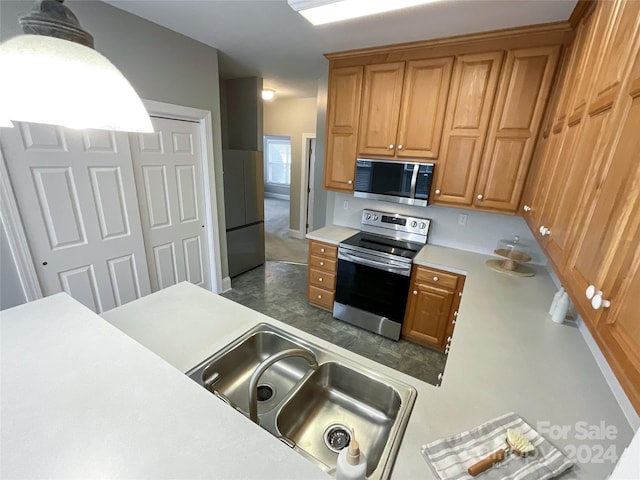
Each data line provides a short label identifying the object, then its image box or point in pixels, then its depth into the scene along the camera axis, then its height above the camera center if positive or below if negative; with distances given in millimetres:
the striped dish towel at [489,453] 712 -771
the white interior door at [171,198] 2414 -428
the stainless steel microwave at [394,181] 2369 -155
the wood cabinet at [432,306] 2244 -1176
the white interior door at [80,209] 1758 -440
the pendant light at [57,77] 564 +147
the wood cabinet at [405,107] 2225 +472
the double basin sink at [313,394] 1022 -954
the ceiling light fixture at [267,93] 4125 +938
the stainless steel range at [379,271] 2427 -965
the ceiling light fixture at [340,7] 1197 +694
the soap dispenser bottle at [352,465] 584 -638
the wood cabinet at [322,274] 2799 -1182
